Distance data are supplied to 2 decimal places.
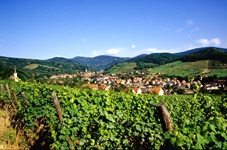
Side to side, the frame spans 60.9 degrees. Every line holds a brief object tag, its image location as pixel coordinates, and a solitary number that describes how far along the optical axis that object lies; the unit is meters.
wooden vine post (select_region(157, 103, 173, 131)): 3.71
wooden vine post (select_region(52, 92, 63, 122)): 5.71
